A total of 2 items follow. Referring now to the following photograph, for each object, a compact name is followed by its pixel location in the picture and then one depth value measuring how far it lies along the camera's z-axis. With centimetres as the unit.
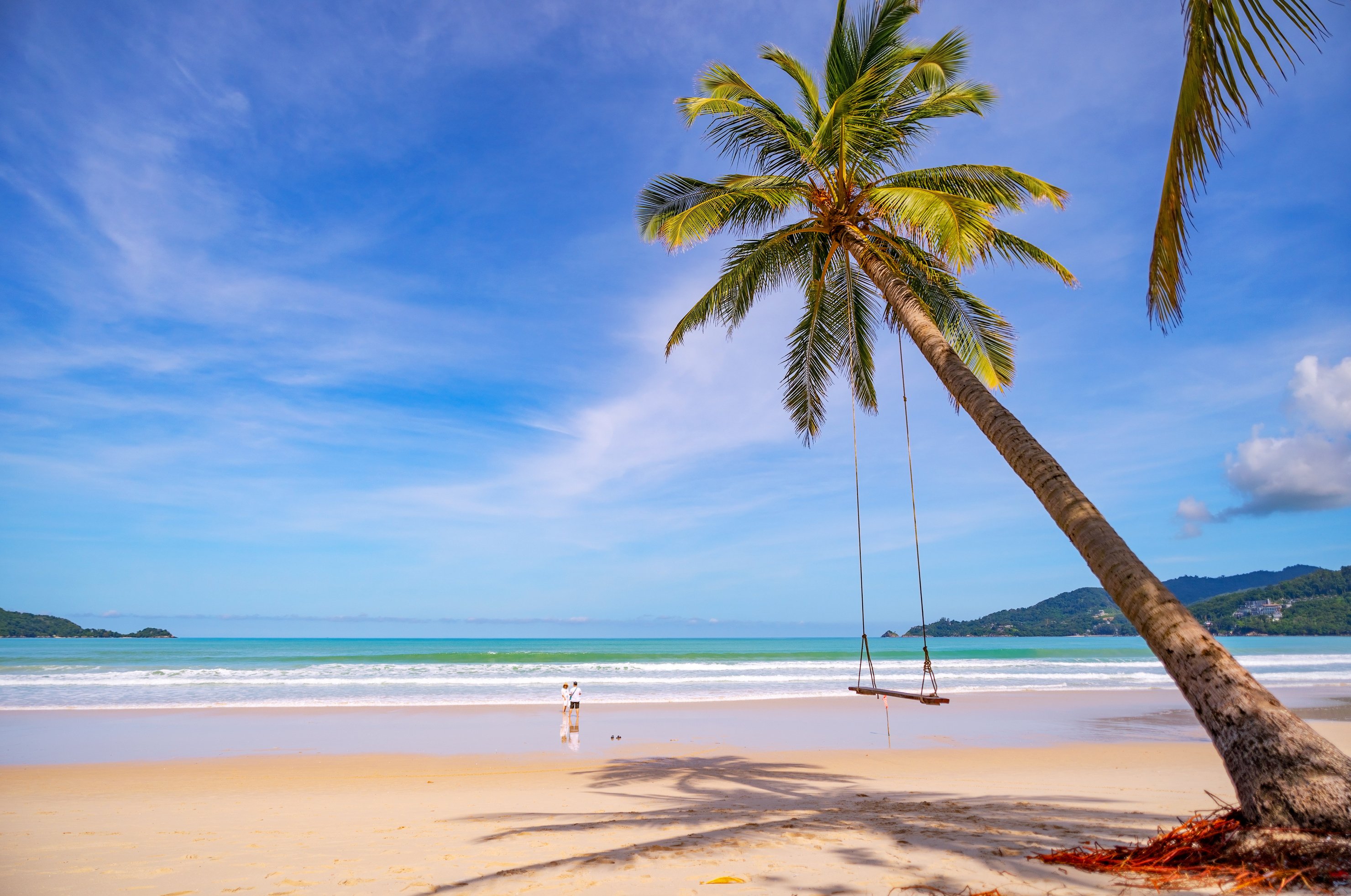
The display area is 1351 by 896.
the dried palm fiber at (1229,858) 310
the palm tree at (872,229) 546
